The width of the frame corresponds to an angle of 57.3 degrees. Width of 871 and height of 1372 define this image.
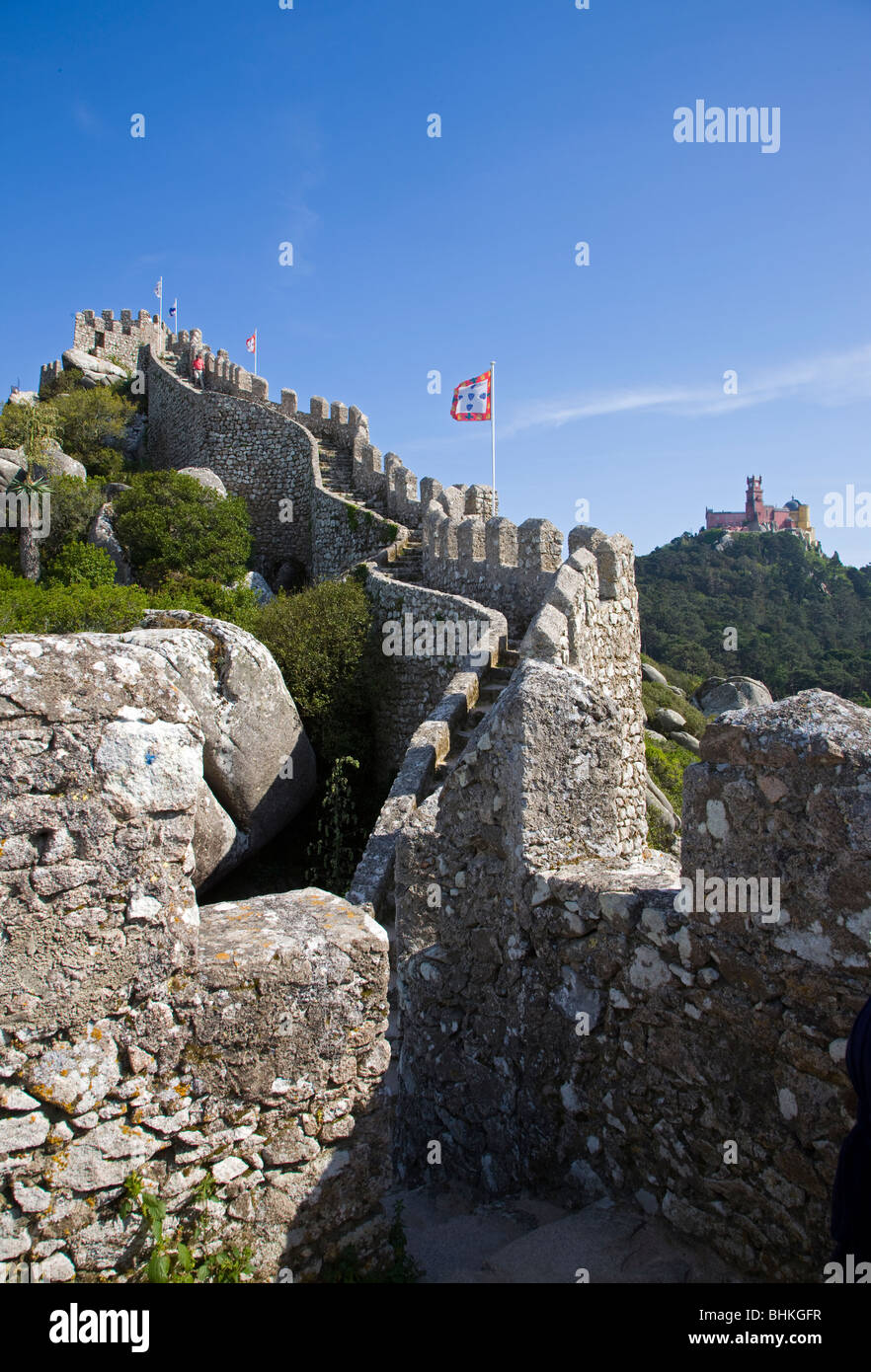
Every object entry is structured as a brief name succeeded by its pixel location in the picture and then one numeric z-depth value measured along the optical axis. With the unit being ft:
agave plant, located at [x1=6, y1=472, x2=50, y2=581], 63.16
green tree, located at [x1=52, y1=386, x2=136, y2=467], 93.97
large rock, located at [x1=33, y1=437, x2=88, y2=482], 75.13
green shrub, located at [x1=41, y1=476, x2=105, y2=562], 67.21
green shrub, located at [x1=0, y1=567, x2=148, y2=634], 40.60
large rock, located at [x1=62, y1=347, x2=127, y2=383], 113.29
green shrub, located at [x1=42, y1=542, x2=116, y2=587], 56.65
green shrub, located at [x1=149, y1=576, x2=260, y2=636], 49.78
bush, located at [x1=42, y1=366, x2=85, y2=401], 108.99
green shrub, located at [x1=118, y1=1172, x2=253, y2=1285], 7.59
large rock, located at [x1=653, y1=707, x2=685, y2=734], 79.05
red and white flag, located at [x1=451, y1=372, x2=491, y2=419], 52.08
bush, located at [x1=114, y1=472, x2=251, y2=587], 57.62
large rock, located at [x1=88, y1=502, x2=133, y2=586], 59.16
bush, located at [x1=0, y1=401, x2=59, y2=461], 84.07
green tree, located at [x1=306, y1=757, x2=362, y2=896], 36.37
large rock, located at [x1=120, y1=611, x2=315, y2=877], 34.42
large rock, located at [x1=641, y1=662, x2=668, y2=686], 92.42
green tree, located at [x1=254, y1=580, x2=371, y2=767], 43.04
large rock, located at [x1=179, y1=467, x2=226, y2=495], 67.47
